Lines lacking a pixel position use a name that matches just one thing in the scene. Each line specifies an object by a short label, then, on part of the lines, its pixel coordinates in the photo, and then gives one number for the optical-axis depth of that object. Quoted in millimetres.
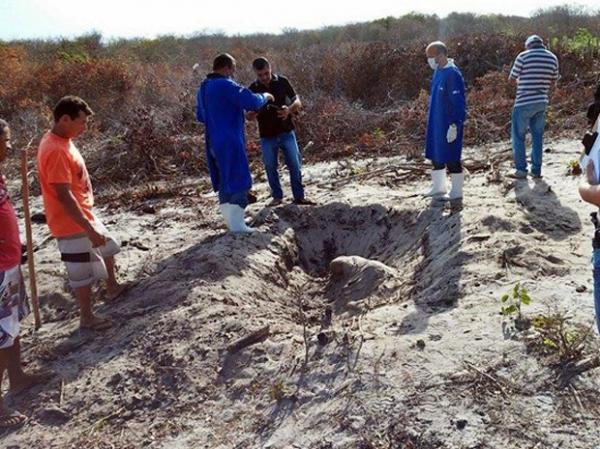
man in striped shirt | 6875
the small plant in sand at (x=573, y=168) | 7121
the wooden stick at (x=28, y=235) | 4543
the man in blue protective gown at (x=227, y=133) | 5715
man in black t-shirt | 6547
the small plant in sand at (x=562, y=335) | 3398
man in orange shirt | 4184
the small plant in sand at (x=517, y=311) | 3770
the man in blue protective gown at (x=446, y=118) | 6207
